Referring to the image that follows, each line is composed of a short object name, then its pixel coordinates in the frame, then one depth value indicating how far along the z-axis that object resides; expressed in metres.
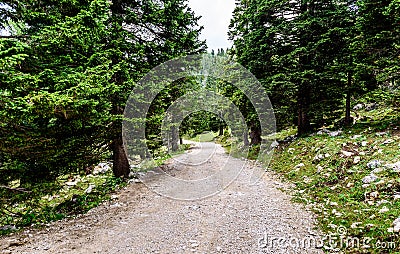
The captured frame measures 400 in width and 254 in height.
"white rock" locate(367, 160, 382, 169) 7.44
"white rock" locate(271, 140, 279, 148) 16.60
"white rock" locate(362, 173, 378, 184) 6.91
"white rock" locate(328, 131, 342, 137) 12.08
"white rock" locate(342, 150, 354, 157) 8.89
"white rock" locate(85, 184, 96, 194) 10.35
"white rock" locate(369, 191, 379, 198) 6.30
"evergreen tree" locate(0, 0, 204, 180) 5.25
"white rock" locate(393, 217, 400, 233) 4.63
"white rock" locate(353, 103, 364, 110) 20.24
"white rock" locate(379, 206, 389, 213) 5.48
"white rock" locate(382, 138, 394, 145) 8.49
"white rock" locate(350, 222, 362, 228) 5.35
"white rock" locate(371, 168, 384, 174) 7.09
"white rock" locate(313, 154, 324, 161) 10.18
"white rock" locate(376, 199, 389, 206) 5.87
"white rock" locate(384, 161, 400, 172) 6.65
